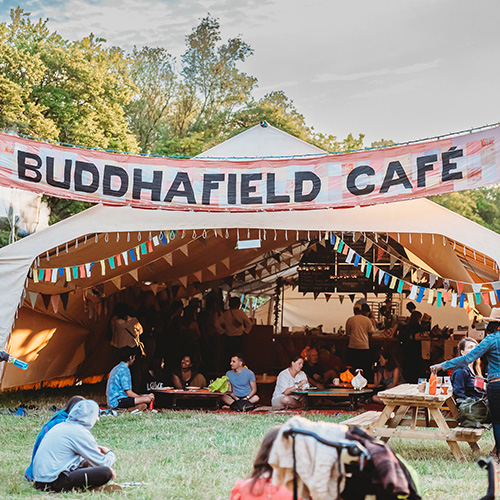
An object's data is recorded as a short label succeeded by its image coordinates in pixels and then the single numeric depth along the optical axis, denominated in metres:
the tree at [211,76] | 37.34
